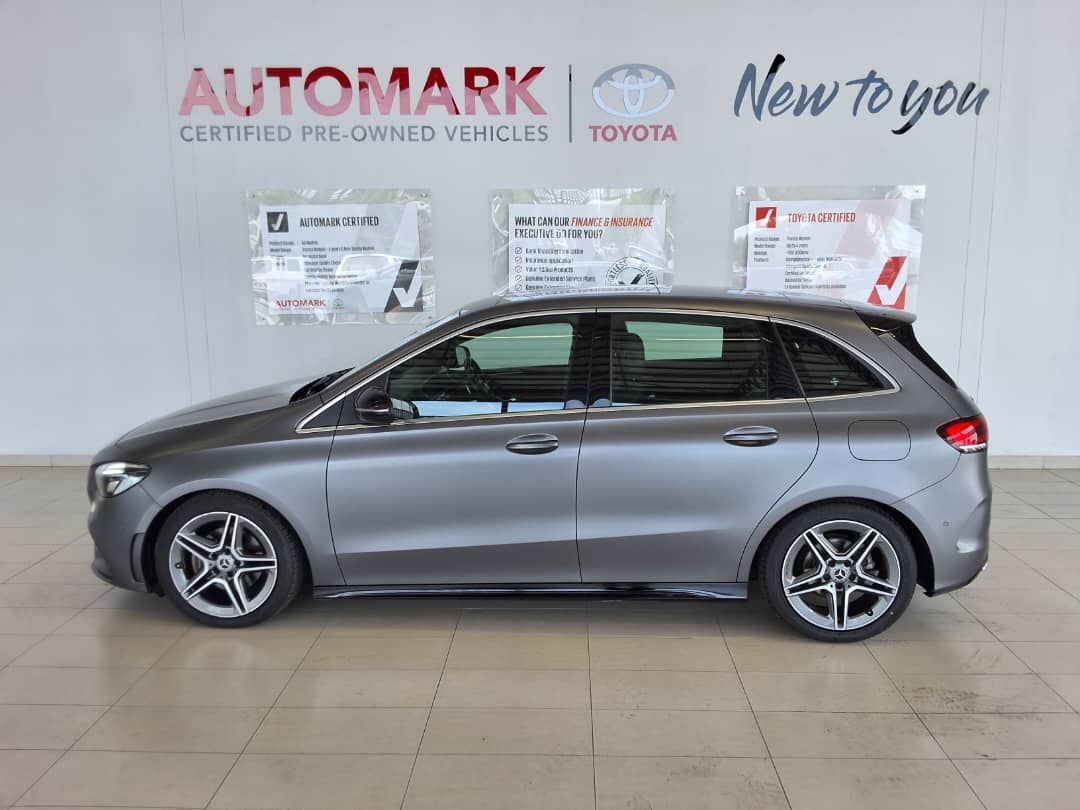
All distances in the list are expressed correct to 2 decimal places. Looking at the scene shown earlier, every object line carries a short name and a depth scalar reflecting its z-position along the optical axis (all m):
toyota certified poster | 6.67
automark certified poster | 6.74
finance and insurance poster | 6.70
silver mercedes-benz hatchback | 3.77
